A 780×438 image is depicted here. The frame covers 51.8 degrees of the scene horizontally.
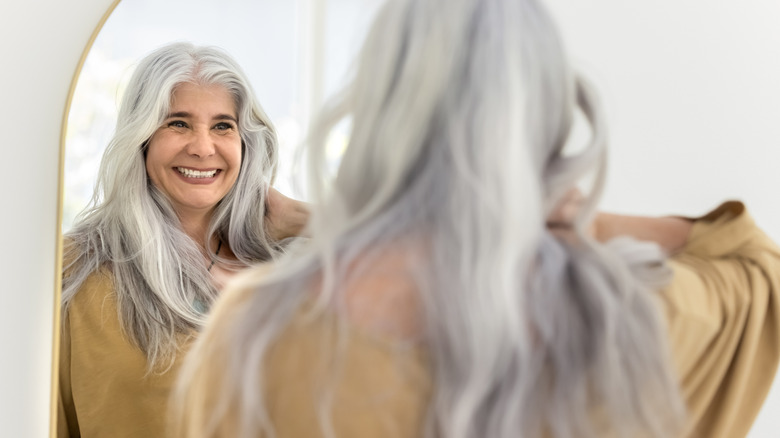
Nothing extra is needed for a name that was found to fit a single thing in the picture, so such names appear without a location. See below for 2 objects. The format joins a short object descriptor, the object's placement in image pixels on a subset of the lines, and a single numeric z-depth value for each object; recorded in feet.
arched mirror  2.77
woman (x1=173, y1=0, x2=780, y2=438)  1.90
